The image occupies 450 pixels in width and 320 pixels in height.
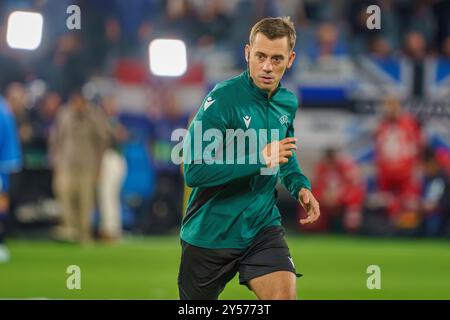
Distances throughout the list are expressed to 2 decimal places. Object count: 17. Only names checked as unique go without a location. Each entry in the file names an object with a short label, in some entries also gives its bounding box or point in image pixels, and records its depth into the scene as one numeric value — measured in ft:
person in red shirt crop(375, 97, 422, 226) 57.47
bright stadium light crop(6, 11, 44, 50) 44.04
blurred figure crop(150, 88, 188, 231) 57.88
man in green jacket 19.26
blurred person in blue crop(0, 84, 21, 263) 38.91
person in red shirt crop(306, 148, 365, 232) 57.26
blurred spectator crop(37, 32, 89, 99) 55.67
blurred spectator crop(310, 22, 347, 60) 58.54
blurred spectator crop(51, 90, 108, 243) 52.49
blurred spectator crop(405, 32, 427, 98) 58.75
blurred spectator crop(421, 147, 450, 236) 56.34
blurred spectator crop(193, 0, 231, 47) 58.90
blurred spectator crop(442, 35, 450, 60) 58.70
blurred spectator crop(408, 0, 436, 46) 59.47
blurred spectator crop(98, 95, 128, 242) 54.44
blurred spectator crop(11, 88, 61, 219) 54.54
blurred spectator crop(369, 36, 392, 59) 58.90
